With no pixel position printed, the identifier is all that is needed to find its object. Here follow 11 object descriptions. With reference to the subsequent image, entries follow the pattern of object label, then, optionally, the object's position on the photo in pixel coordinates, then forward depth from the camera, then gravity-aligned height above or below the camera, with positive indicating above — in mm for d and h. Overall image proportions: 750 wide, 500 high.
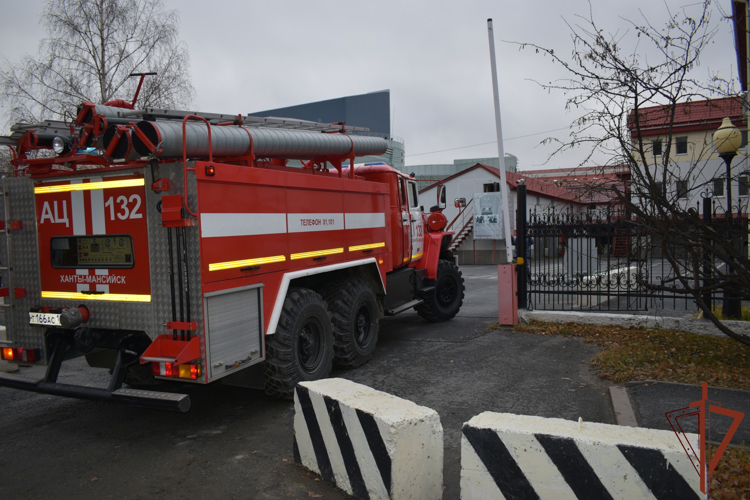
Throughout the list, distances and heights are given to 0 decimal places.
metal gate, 9047 -359
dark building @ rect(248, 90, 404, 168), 45094 +10593
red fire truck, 4672 -112
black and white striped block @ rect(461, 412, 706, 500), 2752 -1282
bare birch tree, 19359 +6822
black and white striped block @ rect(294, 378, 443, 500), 3473 -1419
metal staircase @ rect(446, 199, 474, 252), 29734 +110
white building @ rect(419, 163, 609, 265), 29141 +1398
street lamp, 7711 +1059
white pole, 9555 +1766
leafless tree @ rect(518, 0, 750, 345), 5969 +448
